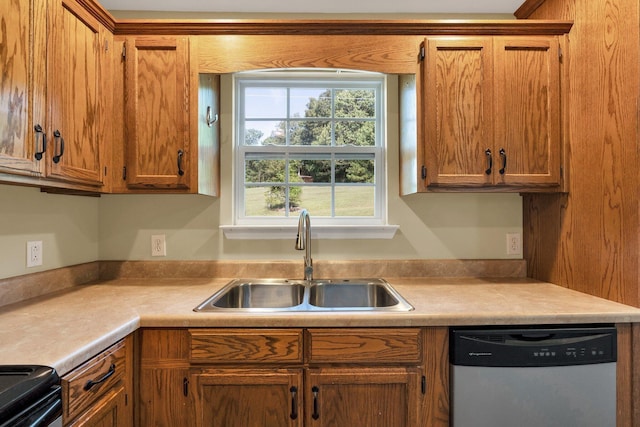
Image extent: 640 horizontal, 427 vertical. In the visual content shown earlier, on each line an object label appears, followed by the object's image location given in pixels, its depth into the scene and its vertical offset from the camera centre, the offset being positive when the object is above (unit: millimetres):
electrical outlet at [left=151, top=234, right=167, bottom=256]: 1923 -162
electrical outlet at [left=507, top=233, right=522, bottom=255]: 1962 -154
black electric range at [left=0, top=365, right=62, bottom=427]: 704 -389
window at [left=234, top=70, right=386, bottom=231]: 2043 +429
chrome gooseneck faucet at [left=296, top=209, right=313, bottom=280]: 1689 -117
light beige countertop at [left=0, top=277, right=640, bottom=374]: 971 -350
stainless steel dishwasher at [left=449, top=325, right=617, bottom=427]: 1225 -590
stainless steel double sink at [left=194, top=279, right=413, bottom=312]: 1779 -400
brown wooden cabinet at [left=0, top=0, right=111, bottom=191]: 1085 +449
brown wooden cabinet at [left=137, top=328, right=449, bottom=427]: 1234 -588
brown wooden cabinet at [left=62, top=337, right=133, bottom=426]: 917 -516
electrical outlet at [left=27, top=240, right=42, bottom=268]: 1476 -159
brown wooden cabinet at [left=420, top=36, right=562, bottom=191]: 1596 +485
